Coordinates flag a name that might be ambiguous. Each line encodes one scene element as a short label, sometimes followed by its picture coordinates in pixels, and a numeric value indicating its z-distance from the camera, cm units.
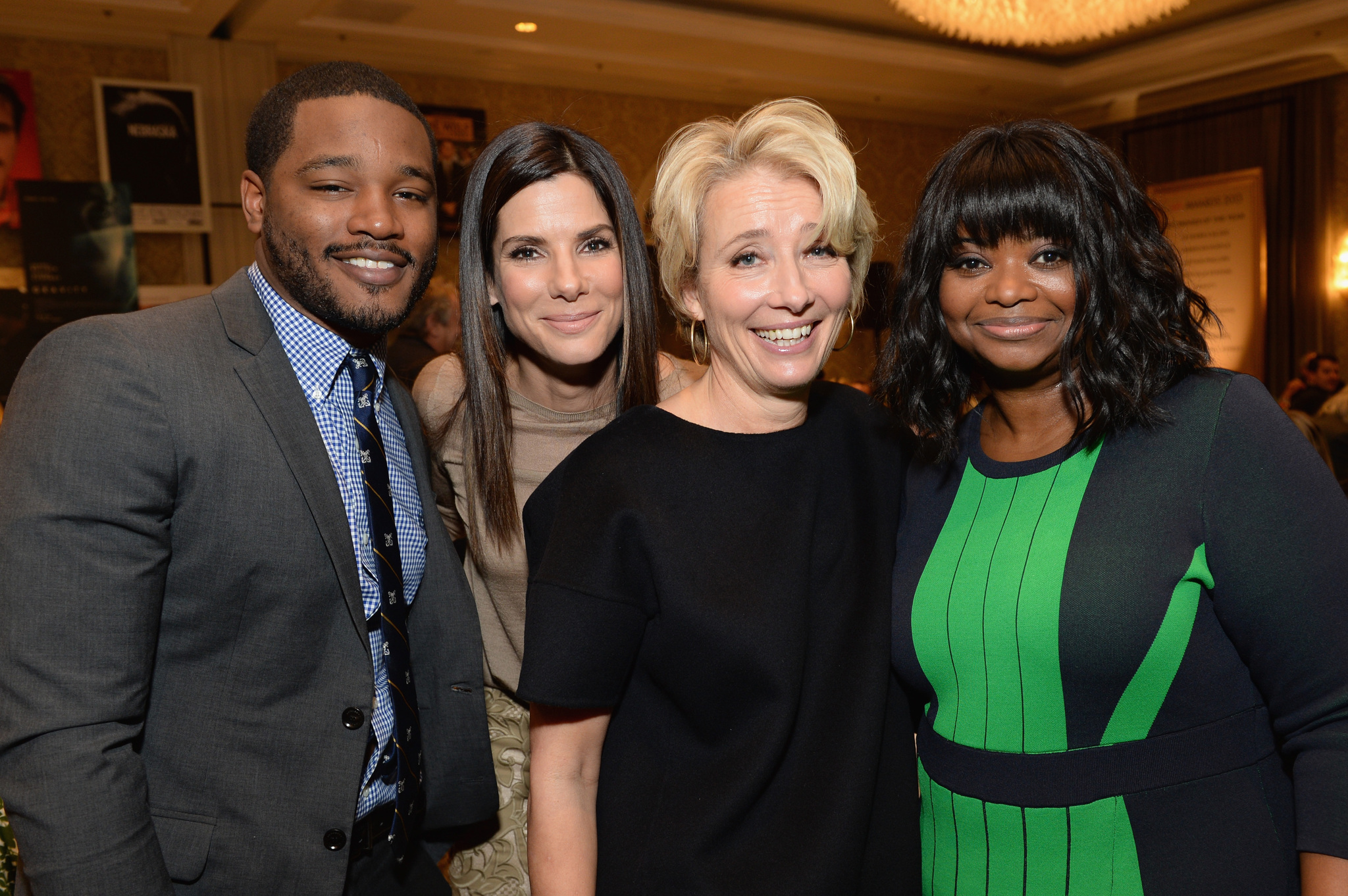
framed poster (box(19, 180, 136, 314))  613
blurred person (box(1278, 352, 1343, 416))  695
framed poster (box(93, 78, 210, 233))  627
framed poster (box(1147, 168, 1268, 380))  868
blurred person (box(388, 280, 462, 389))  559
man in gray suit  119
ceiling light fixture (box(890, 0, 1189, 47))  577
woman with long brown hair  181
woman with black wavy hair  128
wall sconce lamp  810
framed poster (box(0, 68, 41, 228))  603
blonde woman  132
